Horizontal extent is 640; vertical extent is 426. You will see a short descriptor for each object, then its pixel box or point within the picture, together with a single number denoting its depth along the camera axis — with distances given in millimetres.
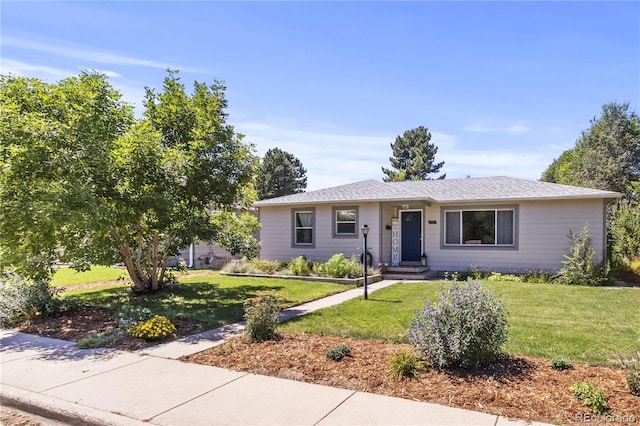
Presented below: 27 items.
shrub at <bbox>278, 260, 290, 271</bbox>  15477
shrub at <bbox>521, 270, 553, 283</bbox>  12758
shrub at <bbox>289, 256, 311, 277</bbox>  14258
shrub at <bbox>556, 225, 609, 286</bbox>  12188
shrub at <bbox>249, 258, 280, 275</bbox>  15173
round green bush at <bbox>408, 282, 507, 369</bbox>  4262
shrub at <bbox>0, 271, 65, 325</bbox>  7629
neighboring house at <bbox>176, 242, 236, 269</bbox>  20062
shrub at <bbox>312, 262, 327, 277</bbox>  13676
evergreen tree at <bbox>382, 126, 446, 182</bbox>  43625
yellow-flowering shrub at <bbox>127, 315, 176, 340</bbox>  6215
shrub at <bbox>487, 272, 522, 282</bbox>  12975
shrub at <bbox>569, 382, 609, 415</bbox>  3367
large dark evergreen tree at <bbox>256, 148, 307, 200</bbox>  37531
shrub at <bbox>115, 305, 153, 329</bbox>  6824
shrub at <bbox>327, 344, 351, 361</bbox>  4922
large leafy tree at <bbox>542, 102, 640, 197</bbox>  27844
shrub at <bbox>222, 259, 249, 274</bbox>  15500
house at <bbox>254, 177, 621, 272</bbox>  13312
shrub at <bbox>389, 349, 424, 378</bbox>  4258
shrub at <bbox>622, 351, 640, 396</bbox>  3607
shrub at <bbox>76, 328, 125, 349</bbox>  6004
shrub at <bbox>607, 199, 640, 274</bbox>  15031
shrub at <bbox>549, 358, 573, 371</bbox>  4340
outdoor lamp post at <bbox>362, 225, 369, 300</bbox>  9744
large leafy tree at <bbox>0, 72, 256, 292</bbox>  7023
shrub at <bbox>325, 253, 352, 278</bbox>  13188
